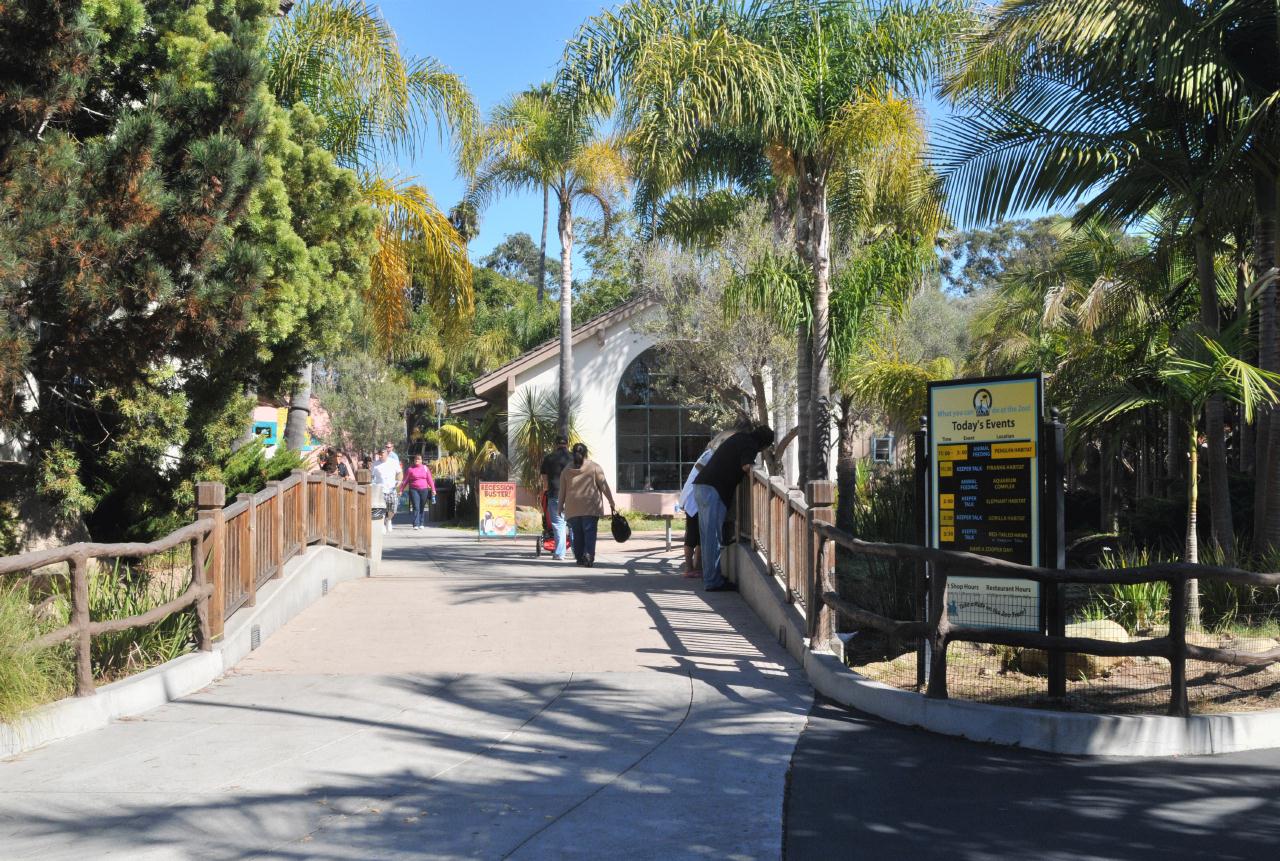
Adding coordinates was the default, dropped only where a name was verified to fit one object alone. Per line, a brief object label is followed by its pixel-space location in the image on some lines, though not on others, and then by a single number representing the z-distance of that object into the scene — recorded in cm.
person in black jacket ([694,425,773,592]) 1209
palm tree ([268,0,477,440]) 1593
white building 3031
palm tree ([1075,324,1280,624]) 929
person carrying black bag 1498
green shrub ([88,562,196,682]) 868
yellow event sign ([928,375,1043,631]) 761
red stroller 1809
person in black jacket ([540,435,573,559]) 1711
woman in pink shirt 2600
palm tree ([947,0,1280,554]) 1041
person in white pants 2784
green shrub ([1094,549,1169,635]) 1015
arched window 3122
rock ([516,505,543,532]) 2698
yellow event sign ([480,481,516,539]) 2247
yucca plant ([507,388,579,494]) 2981
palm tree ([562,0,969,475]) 1404
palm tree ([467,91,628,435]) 2462
